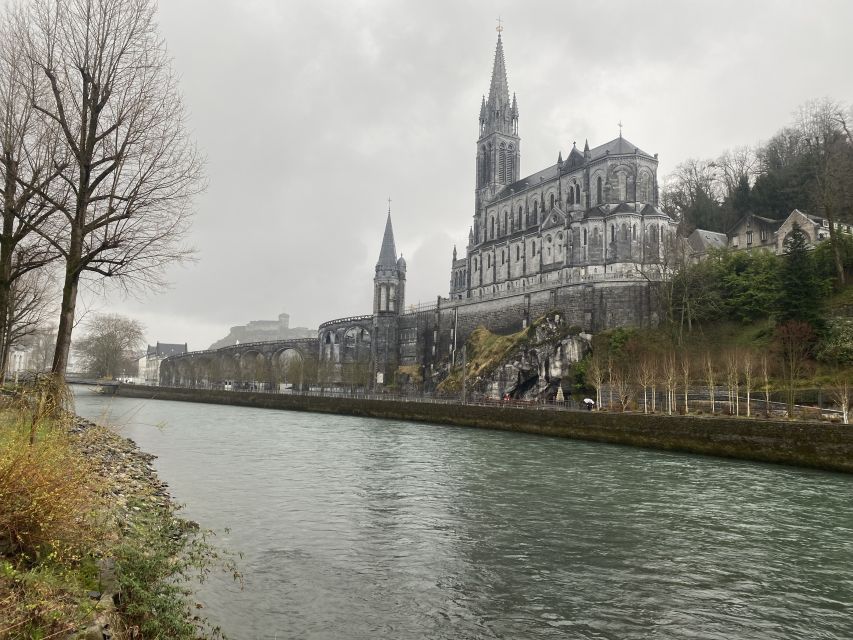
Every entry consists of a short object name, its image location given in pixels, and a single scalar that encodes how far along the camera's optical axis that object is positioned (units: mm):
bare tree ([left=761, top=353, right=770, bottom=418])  34453
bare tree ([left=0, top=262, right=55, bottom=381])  23156
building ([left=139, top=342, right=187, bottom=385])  160838
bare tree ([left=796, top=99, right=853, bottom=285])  43219
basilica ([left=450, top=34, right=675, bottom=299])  64188
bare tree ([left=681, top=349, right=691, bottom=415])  32819
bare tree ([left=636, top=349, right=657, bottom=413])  36116
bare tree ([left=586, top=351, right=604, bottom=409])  40281
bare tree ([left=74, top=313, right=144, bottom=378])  99438
